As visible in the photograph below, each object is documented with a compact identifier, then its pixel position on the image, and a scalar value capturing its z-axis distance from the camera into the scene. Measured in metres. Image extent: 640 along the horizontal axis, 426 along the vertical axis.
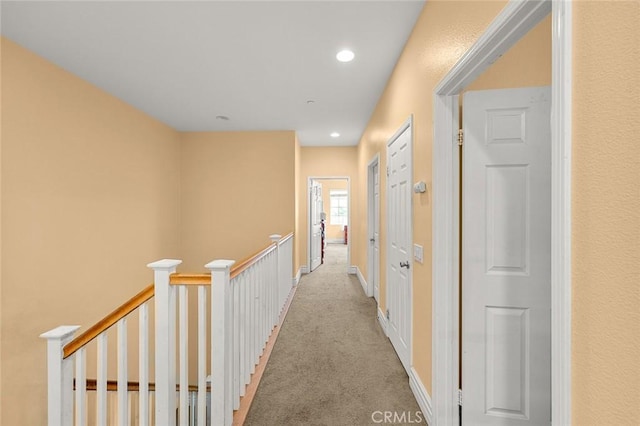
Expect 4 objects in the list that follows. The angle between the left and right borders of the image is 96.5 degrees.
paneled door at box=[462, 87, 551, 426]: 1.48
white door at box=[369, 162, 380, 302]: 4.27
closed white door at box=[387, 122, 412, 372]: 2.30
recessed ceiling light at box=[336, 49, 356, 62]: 2.44
